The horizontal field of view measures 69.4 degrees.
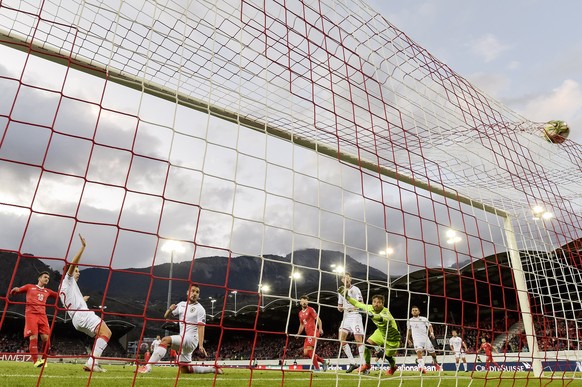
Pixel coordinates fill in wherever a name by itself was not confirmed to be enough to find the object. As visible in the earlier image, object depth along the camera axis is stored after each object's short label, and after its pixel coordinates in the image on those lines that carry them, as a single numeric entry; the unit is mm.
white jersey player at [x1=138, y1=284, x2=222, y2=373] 5871
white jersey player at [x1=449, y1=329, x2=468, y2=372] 13809
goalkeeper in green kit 6203
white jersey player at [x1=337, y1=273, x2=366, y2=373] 7535
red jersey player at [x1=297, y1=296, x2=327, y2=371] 8898
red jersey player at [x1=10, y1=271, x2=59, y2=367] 6363
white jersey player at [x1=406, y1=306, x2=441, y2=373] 9847
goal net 3975
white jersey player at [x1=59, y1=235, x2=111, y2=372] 5801
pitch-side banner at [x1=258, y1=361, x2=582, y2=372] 14078
